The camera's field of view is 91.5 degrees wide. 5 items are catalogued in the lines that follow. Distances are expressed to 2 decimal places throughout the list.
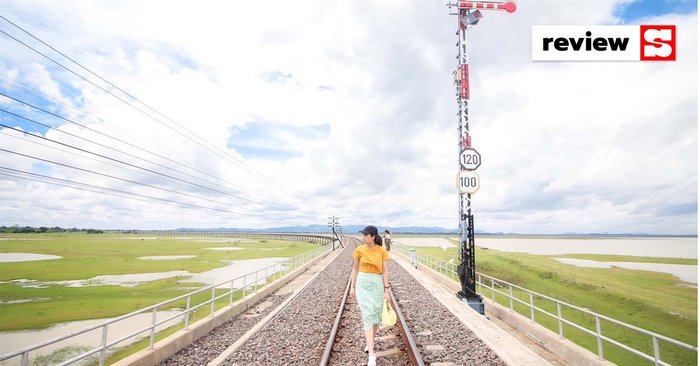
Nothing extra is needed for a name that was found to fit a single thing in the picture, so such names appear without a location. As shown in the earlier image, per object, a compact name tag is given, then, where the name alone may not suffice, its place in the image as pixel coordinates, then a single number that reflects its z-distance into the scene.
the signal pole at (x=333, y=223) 65.28
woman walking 5.65
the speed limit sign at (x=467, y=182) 12.17
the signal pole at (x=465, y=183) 12.09
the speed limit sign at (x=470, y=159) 12.27
